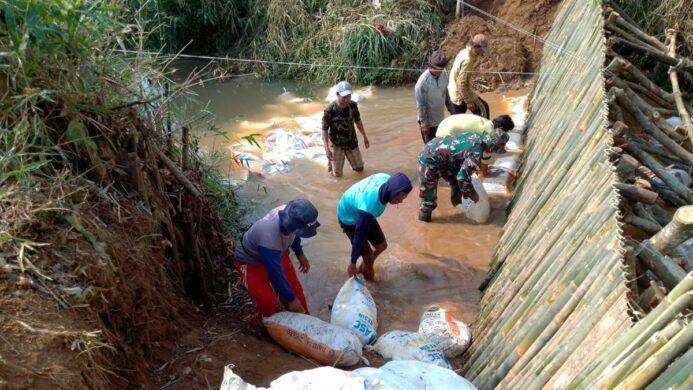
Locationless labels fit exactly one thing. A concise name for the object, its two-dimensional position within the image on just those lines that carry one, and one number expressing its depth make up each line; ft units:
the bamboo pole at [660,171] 11.38
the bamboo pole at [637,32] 17.52
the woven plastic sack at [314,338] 12.17
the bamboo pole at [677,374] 5.25
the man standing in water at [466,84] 20.46
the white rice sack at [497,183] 19.83
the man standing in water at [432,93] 19.52
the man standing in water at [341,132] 20.38
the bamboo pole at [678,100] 14.51
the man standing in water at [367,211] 13.88
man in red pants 12.30
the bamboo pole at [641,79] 13.60
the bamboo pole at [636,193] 8.57
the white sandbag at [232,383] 9.09
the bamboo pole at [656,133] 12.96
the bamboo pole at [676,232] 6.74
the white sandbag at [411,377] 9.00
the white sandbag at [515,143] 21.50
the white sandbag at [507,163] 20.39
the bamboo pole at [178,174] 12.77
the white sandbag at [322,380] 8.41
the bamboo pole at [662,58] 17.53
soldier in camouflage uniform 16.66
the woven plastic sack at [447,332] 12.73
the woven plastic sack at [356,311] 13.39
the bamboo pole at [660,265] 7.36
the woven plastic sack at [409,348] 11.97
